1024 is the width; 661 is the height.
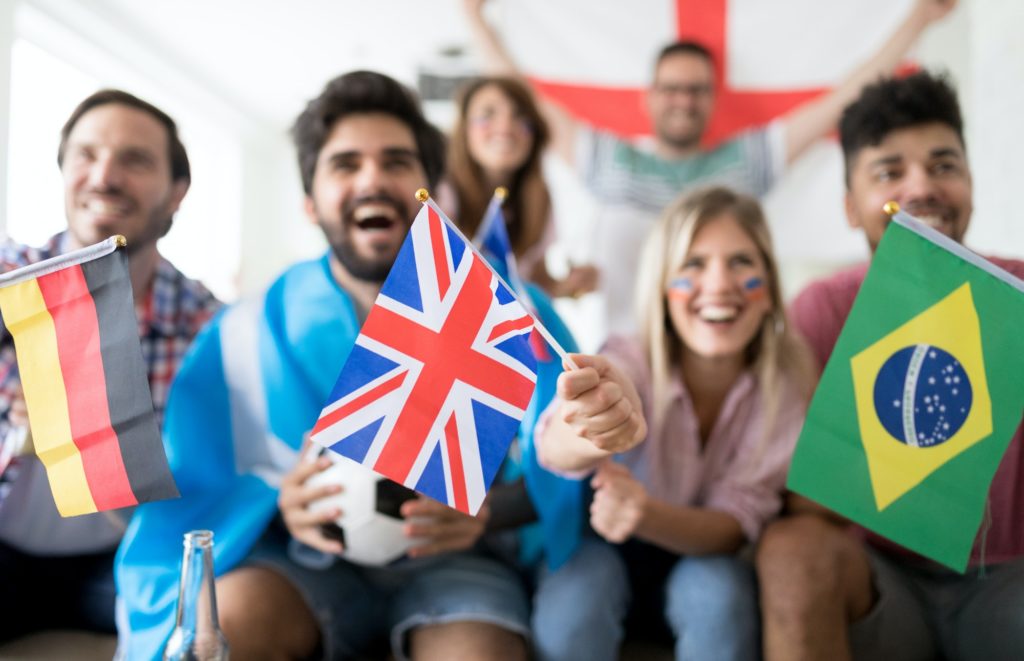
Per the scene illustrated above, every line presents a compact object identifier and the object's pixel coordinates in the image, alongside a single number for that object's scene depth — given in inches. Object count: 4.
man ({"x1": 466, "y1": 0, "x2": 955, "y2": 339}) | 92.7
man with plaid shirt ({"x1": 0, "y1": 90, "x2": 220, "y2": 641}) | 55.8
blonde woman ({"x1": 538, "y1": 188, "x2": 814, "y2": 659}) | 49.6
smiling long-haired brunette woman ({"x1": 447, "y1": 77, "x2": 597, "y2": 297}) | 83.7
